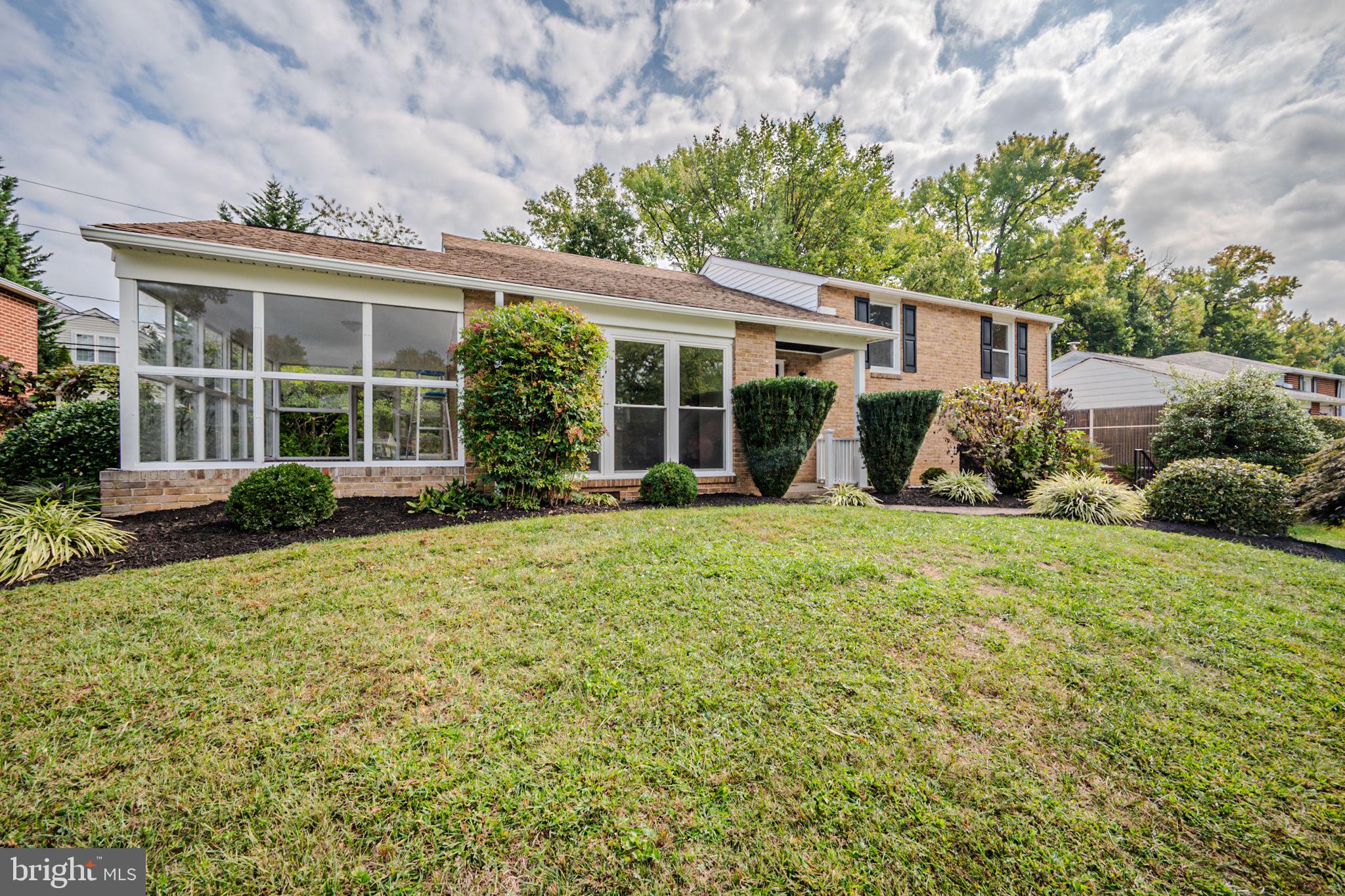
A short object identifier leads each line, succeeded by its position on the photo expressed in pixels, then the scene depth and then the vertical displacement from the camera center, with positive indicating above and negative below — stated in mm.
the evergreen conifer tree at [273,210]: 17953 +8945
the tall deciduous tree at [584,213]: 20922 +10347
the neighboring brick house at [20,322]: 10922 +2842
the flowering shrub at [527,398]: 6004 +590
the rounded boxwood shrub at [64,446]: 5723 -73
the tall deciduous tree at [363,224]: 19516 +9459
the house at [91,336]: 19641 +4431
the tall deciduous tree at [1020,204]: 21516 +11797
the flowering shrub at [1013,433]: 8969 +277
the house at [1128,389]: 14234 +2242
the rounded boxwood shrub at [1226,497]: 5852 -624
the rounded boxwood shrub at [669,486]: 6699 -588
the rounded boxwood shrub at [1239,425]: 8086 +427
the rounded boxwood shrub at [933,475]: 9633 -587
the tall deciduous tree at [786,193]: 20156 +11200
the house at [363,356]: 5684 +1264
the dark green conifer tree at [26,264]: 13328 +5437
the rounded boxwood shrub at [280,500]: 4805 -606
